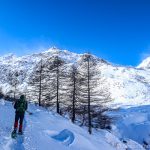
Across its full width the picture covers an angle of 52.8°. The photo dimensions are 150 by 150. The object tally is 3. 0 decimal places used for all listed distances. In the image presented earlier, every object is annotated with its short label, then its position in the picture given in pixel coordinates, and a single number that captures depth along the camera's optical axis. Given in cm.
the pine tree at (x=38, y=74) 2128
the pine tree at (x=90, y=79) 1551
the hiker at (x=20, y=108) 765
